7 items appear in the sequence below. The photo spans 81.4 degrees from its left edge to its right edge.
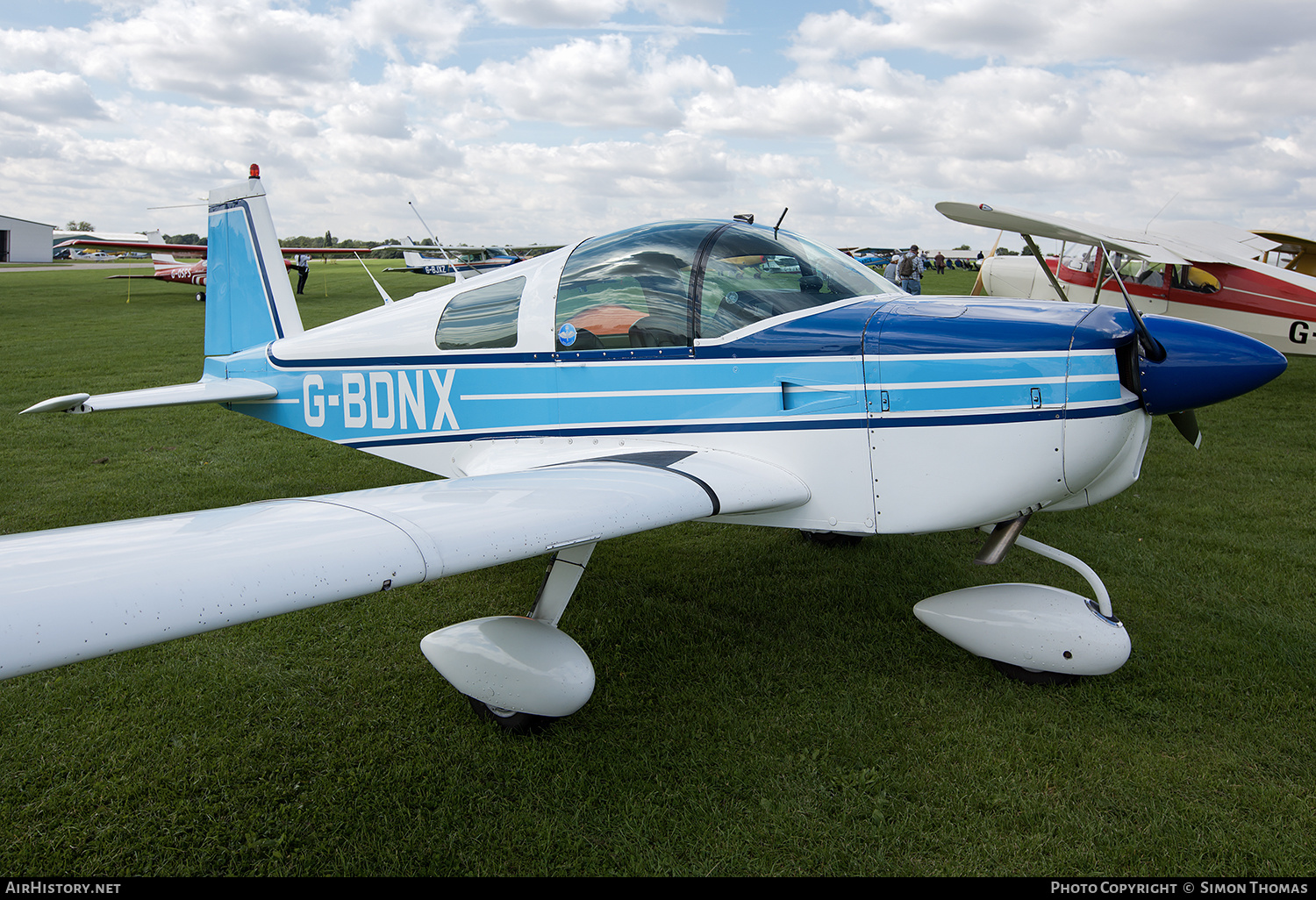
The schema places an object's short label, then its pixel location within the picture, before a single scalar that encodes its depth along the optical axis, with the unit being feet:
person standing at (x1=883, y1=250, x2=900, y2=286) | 63.98
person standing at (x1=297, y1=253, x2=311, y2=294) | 100.73
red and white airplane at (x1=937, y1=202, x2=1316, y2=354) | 33.86
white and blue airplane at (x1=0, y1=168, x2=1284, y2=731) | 7.68
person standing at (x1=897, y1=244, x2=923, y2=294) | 57.98
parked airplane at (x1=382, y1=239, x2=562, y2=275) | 138.92
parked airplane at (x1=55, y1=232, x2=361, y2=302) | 103.71
